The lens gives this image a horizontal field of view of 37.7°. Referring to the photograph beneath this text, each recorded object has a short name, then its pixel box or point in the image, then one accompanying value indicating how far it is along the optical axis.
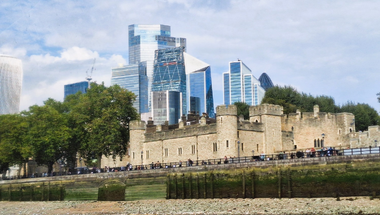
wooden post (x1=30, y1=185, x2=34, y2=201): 72.38
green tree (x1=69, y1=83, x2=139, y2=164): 76.63
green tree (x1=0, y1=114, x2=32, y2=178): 82.04
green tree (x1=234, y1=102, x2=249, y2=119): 100.79
